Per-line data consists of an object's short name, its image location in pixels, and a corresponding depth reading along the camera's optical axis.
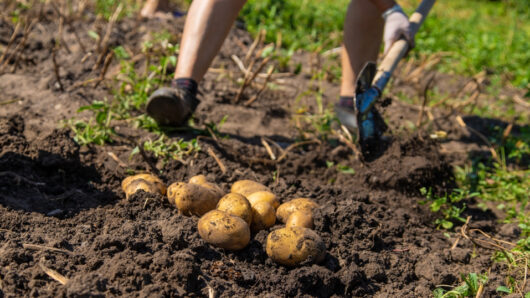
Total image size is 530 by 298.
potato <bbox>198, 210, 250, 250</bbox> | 2.25
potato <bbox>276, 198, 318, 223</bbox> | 2.58
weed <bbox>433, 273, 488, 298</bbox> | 2.25
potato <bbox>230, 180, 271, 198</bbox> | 2.73
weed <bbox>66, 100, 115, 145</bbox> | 3.20
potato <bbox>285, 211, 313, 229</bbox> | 2.46
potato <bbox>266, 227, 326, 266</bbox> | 2.24
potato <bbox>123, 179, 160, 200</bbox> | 2.58
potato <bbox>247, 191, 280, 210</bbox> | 2.61
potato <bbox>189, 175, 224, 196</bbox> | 2.63
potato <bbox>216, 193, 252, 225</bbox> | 2.41
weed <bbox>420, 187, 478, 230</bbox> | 2.95
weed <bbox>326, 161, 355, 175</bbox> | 3.34
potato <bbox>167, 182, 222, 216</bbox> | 2.48
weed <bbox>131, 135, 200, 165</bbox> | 3.13
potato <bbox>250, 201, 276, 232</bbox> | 2.51
